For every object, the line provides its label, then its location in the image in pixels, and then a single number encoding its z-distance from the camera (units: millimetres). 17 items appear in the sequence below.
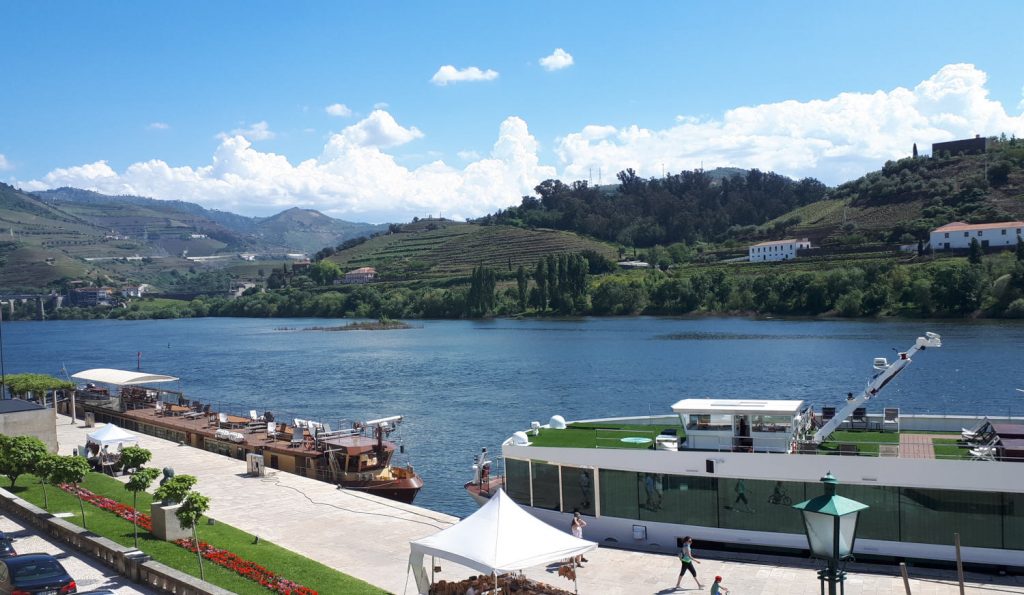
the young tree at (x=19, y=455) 26328
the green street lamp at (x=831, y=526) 9516
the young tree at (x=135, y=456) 26422
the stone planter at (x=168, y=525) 22750
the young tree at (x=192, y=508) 20062
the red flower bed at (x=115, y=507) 24328
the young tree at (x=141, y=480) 22453
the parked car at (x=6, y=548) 18539
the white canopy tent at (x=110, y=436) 33038
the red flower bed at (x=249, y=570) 18656
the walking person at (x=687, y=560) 19547
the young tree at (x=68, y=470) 24438
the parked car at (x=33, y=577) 16344
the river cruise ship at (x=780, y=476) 20484
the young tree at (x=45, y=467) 24681
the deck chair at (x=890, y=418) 25375
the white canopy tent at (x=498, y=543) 17109
